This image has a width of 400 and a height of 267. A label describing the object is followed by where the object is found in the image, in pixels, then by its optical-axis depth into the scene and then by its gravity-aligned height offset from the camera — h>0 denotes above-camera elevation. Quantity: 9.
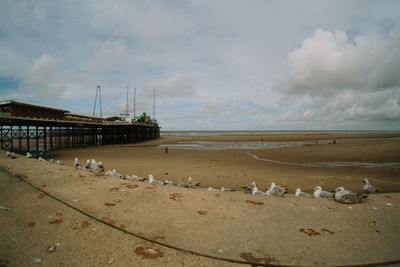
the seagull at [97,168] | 7.52 -1.49
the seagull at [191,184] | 7.53 -2.19
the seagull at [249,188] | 7.07 -2.19
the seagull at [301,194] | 5.89 -2.00
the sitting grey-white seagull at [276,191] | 5.74 -1.90
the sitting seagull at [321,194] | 5.35 -1.82
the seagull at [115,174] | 7.78 -1.82
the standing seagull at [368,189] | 6.93 -2.17
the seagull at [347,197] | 4.59 -1.65
